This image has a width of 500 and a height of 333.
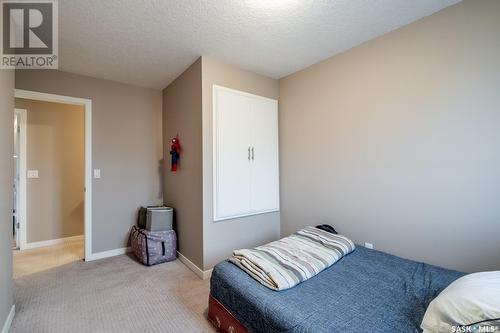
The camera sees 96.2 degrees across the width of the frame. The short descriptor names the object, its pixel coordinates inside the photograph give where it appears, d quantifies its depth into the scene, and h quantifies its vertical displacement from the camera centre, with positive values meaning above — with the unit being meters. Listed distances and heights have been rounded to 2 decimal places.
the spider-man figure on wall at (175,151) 3.03 +0.25
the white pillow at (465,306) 0.90 -0.59
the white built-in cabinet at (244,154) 2.61 +0.19
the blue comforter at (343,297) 1.12 -0.77
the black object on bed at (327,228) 2.41 -0.65
